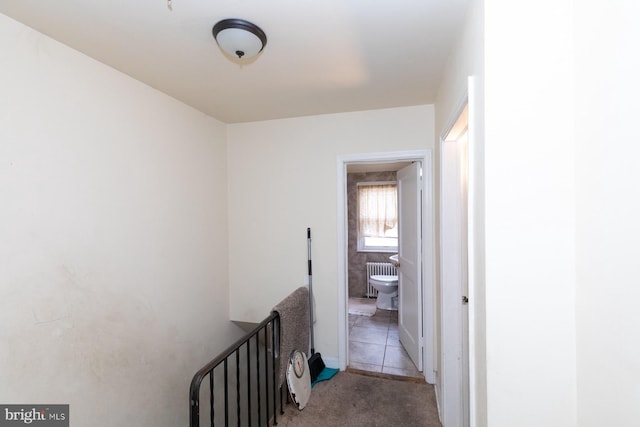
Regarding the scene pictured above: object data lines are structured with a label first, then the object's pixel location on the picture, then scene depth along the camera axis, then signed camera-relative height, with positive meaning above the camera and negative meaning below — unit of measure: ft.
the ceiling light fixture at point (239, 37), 4.48 +2.89
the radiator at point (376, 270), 16.35 -3.29
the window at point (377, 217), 16.65 -0.20
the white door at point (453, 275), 6.48 -1.46
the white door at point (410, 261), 8.79 -1.63
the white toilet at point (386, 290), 14.12 -3.92
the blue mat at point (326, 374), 8.42 -4.90
